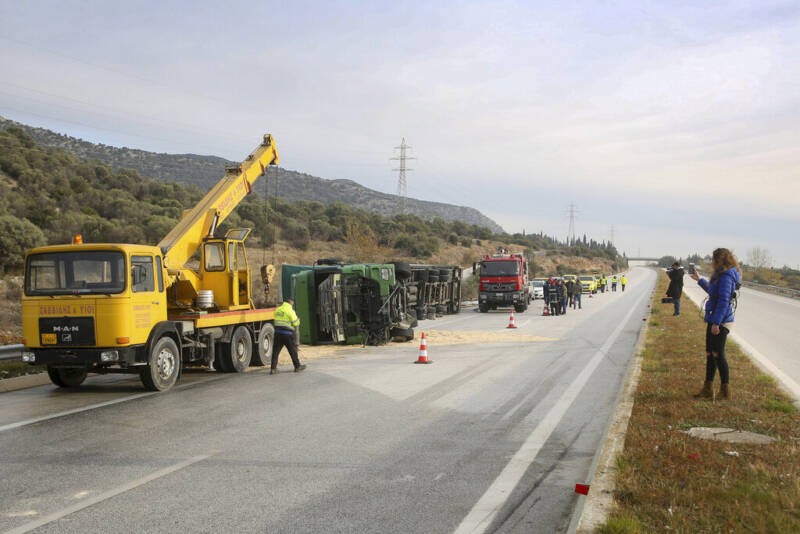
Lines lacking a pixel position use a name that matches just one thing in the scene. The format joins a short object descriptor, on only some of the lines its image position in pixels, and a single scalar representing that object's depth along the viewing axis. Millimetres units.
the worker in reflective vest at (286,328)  12195
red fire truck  31438
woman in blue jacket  8109
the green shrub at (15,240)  25906
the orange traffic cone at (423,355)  13500
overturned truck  17000
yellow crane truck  9617
